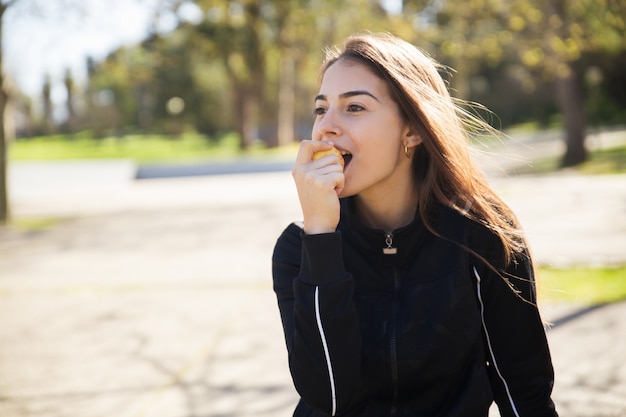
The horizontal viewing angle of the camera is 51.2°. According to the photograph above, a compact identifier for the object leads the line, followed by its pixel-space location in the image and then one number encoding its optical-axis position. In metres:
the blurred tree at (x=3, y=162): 13.15
